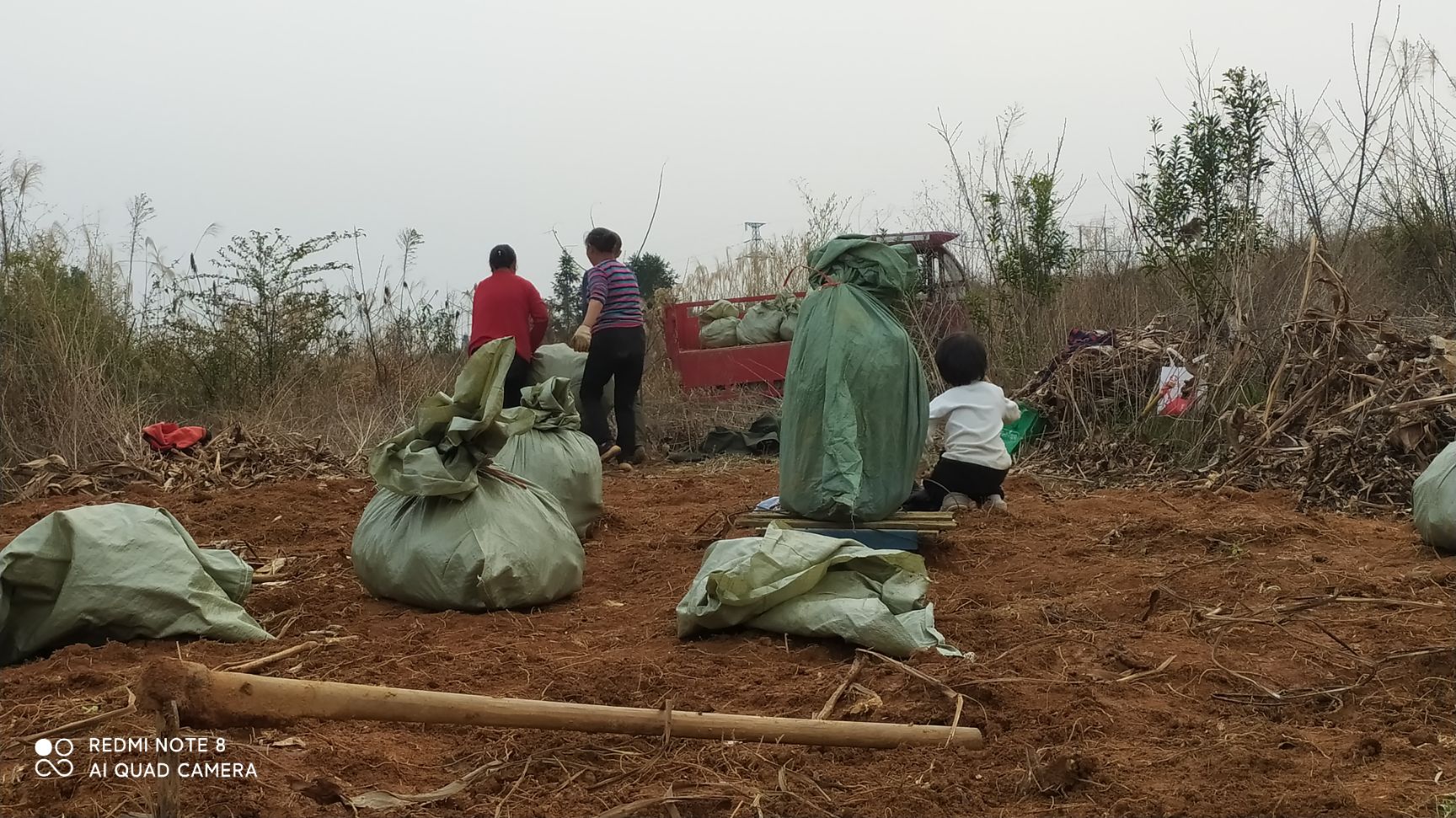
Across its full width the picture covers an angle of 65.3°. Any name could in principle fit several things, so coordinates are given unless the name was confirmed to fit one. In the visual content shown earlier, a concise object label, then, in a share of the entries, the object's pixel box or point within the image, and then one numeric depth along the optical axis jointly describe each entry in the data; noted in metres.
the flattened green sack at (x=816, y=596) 3.05
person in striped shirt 7.38
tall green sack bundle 4.30
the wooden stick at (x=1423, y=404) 4.61
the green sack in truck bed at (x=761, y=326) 9.71
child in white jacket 5.23
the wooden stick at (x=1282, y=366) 5.95
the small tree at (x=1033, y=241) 8.61
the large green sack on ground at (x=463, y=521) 3.68
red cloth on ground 7.30
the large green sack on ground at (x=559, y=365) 7.67
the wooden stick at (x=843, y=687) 2.51
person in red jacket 7.22
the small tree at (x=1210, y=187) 7.66
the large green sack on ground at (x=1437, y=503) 4.06
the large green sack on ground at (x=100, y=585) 3.03
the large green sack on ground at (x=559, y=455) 4.93
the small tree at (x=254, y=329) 9.20
